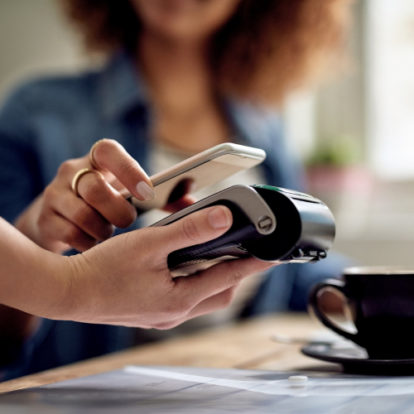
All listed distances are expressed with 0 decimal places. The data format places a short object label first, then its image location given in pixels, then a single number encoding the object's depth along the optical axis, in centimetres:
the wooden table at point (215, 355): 81
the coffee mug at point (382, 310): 75
